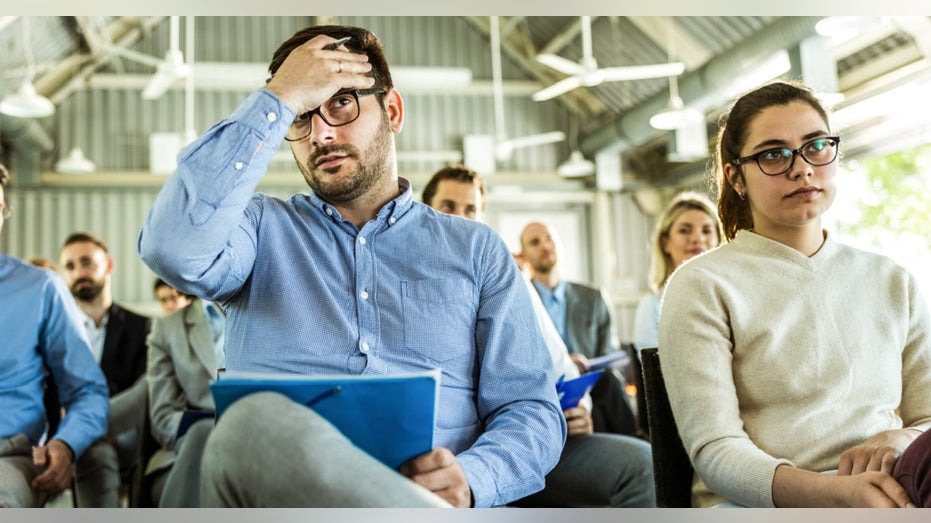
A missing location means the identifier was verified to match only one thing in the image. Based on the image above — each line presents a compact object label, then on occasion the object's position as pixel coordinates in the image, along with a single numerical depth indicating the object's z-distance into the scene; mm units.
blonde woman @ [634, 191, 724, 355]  3387
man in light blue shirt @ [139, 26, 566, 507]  1237
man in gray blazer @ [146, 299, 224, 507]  2988
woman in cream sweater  1438
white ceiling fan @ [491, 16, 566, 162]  12398
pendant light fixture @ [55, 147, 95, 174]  9430
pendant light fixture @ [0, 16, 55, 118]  6996
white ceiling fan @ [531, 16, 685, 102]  7293
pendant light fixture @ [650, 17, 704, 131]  7641
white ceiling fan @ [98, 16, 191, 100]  6977
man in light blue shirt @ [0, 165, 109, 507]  2053
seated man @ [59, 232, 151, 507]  2430
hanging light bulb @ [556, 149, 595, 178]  10375
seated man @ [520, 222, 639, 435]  3695
